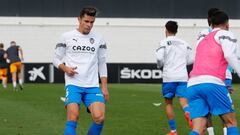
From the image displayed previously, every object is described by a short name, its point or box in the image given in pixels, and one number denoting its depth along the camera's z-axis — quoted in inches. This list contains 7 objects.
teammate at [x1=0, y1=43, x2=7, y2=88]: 1246.9
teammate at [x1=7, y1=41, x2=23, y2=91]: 1188.5
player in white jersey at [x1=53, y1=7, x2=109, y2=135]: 400.5
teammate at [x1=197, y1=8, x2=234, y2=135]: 424.6
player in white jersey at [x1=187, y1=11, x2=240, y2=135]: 362.6
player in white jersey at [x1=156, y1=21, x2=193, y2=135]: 522.9
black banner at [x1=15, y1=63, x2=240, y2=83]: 1560.0
